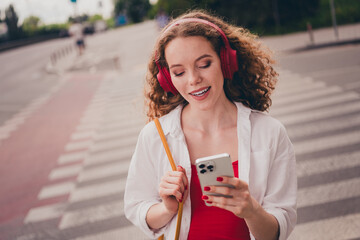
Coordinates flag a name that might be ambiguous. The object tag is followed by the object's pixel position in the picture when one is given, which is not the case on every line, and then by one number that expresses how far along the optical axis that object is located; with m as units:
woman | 1.93
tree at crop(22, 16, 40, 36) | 67.50
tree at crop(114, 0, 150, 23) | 101.19
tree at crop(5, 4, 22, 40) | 61.62
